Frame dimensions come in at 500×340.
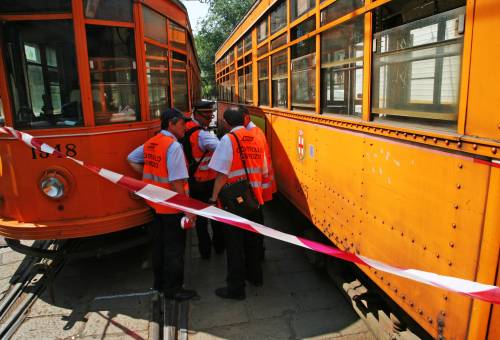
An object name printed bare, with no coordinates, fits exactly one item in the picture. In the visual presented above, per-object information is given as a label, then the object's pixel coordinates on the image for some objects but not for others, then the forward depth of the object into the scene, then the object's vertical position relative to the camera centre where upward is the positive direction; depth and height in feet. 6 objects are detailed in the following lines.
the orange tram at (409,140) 5.47 -1.02
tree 102.32 +15.87
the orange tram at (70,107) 11.28 -0.46
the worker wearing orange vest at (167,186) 10.61 -2.56
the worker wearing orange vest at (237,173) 11.13 -2.41
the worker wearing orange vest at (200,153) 13.21 -2.12
